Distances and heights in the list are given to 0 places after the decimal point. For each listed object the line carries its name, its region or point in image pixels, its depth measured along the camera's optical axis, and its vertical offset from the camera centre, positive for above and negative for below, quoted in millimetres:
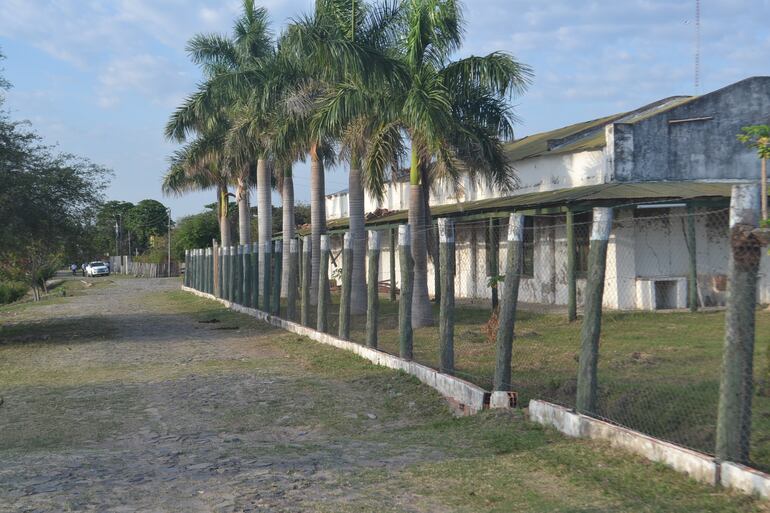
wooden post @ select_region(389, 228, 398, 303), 26195 -201
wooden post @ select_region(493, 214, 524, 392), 9016 -407
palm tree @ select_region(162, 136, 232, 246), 35062 +3857
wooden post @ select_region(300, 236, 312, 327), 17141 -340
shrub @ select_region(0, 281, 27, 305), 47375 -1260
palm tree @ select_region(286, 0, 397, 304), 16703 +4125
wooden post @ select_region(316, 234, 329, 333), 15656 -434
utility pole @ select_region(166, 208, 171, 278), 74112 -50
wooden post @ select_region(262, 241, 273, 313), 21703 -179
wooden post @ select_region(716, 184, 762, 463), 5812 -490
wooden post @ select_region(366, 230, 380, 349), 13367 -393
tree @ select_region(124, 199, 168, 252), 110250 +5824
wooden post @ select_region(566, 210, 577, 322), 17688 -419
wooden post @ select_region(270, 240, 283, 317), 21203 -383
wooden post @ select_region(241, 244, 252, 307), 24969 -278
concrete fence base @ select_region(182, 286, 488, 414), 9289 -1377
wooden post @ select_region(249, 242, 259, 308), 23938 -127
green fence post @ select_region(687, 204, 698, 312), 18312 -17
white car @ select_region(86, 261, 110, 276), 79125 -204
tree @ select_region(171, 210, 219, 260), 66875 +2596
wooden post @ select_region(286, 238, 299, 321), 18969 -322
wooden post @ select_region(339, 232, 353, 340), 14766 -395
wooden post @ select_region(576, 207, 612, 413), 7445 -455
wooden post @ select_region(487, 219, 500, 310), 18588 +55
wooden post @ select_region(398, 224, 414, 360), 12094 -443
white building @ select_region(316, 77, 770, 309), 19781 +1519
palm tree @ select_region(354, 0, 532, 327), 16672 +2965
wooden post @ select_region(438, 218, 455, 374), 10641 -421
